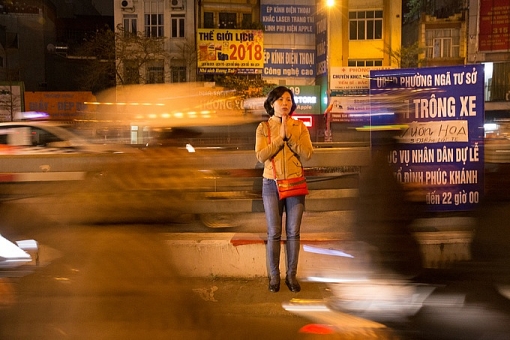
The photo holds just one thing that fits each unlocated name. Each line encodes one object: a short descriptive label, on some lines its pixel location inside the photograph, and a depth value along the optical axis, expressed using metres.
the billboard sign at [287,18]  33.09
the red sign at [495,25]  30.73
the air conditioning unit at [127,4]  33.34
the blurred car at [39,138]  9.12
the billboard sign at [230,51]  31.62
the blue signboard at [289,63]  33.16
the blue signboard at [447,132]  6.32
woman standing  5.00
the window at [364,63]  33.06
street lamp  31.50
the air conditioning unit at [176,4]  33.22
